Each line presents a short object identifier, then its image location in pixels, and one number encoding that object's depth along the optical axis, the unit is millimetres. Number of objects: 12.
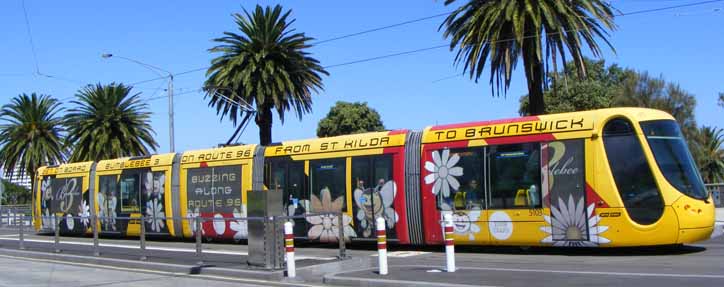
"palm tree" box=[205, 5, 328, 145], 35219
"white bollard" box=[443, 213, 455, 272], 12461
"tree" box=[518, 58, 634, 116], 61594
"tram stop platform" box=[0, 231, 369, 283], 13734
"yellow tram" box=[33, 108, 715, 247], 14477
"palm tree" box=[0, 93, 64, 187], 51250
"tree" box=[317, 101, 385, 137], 75000
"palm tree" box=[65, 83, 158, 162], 46875
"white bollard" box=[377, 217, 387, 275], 12656
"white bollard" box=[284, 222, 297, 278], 12984
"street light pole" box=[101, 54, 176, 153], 35819
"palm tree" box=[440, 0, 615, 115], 25719
